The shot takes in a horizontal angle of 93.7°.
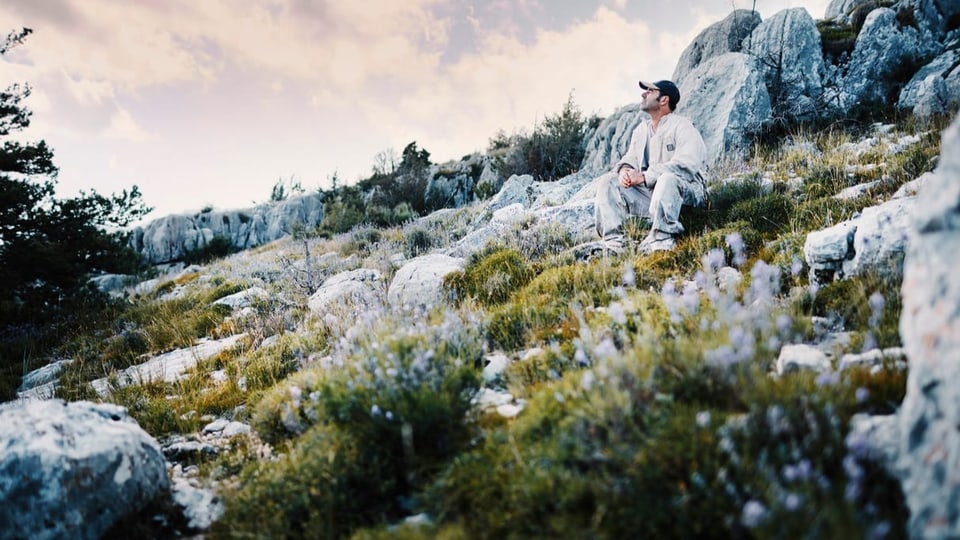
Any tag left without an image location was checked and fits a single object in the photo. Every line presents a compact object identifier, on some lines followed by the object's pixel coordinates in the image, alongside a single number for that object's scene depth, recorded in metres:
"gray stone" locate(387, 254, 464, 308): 5.70
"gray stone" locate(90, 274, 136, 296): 18.54
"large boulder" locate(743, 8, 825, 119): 12.66
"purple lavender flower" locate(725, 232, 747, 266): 3.26
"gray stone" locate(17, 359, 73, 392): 6.72
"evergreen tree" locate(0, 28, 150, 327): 9.98
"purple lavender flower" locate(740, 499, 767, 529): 1.54
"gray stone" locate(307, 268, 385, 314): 5.80
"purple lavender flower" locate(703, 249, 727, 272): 3.34
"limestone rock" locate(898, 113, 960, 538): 1.45
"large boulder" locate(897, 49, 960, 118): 10.26
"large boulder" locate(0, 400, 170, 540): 2.42
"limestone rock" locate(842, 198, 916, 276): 3.56
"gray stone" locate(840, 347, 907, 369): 2.39
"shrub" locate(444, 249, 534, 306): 5.63
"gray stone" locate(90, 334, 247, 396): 5.59
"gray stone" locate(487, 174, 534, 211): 13.23
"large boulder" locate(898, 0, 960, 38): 13.77
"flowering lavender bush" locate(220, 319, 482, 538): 2.40
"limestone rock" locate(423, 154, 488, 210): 25.28
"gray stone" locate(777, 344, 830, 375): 2.50
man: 5.86
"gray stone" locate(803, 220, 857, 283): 4.03
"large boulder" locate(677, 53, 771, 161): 11.71
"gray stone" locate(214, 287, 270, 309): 8.39
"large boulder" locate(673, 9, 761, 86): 16.72
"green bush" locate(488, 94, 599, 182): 21.64
